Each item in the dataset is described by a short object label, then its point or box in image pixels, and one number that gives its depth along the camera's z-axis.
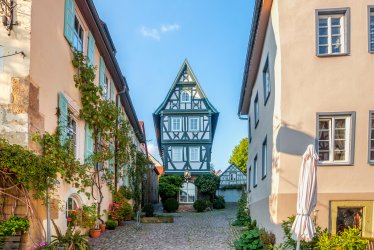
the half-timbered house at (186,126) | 25.45
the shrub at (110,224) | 12.26
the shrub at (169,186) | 23.47
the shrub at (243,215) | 14.67
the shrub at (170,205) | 22.47
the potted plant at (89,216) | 9.34
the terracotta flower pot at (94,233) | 10.43
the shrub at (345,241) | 6.59
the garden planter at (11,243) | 5.97
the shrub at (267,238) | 8.40
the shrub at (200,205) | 22.45
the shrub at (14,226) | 5.94
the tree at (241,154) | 43.75
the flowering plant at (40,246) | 6.29
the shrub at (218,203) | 24.50
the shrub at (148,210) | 17.41
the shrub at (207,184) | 23.97
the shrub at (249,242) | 8.73
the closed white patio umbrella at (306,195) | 6.19
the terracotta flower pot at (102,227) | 11.51
